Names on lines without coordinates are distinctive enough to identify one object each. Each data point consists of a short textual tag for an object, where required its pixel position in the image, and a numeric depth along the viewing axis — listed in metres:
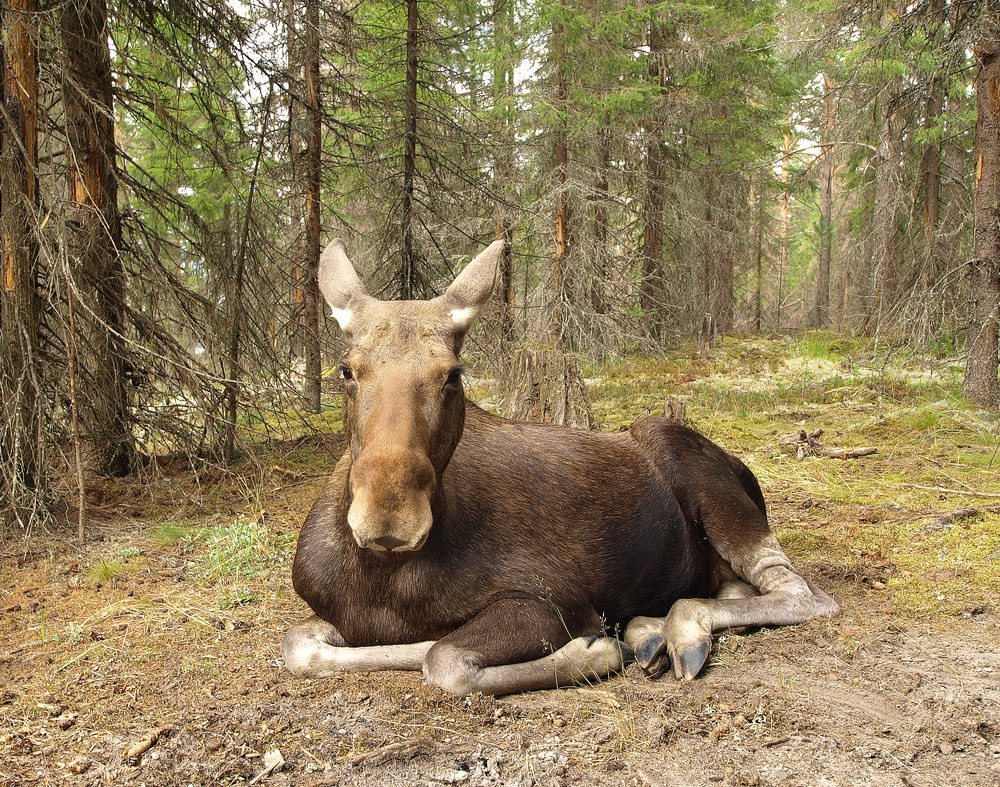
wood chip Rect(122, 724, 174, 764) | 2.92
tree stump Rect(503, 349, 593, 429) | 7.98
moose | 3.35
